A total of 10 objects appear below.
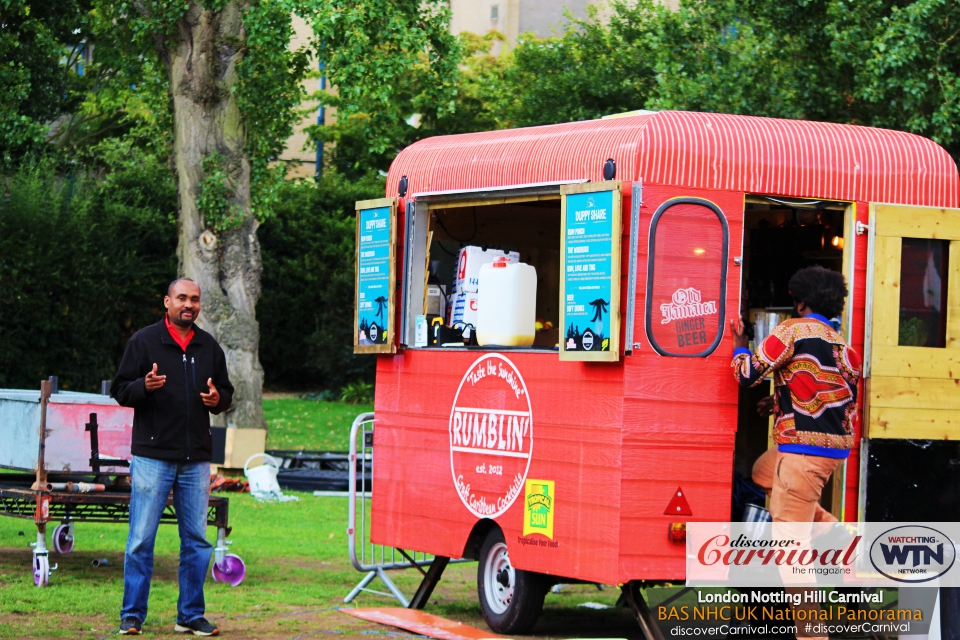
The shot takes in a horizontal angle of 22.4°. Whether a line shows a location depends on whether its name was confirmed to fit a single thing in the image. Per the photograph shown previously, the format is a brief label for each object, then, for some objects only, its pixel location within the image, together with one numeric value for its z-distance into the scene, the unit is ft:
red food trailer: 43.26
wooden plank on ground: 47.07
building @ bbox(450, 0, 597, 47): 218.24
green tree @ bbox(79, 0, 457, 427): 106.73
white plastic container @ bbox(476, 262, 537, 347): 50.47
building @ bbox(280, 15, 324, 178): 237.72
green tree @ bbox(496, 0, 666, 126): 140.63
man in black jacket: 45.42
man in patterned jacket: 42.11
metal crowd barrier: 54.33
